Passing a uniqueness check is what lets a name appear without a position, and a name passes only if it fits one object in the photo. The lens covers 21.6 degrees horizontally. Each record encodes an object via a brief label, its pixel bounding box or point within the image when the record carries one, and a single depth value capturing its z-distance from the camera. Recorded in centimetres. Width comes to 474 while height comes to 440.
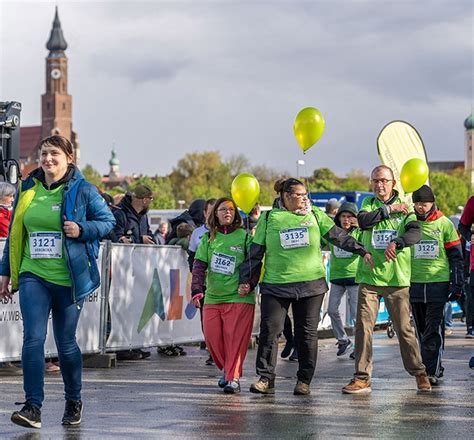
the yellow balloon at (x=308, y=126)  1163
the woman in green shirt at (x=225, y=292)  1083
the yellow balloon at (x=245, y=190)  1232
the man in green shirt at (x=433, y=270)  1126
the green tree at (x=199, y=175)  11975
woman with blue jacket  812
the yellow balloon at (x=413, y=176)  1149
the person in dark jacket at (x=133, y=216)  1408
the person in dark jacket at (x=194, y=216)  1490
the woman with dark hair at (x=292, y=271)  1035
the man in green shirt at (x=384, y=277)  1062
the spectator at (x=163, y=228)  2033
